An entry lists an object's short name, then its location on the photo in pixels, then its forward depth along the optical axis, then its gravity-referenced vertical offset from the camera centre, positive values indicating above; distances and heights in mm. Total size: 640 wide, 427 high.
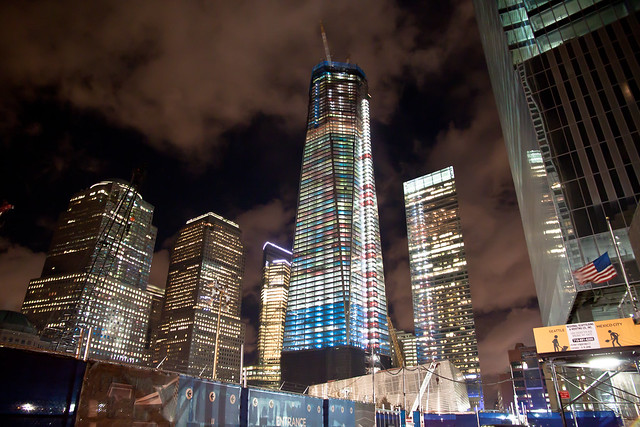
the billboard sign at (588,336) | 19891 +2193
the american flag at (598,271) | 27734 +7359
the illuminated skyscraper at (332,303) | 163750 +36514
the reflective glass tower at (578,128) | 38250 +26235
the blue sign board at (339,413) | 21797 -1419
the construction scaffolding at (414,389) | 77588 -745
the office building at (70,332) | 153375 +26042
